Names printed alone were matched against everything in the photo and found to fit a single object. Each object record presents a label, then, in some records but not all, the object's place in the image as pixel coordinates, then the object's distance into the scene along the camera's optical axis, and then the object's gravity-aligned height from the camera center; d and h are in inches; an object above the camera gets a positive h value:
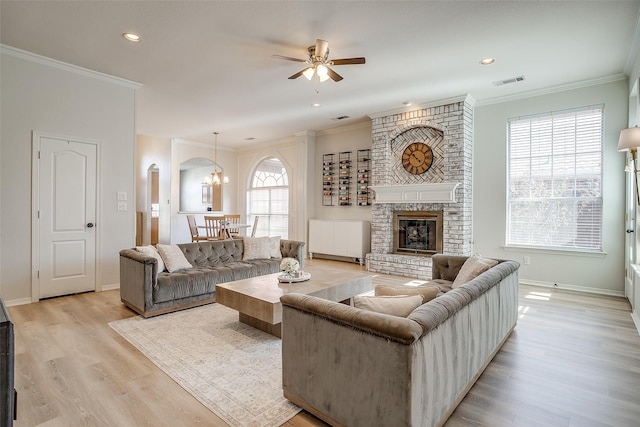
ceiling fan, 130.6 +62.1
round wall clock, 232.1 +39.7
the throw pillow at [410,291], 82.5 -20.9
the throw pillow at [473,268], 109.5 -19.3
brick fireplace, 213.5 +22.6
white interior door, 159.9 -3.9
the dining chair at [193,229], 285.2 -17.2
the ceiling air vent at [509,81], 179.1 +74.8
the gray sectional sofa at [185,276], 135.0 -30.6
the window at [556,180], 184.4 +20.4
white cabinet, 270.4 -23.0
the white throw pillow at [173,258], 153.1 -23.1
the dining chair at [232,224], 281.4 -12.1
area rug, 77.5 -46.6
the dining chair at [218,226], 276.1 -13.7
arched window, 353.4 +13.8
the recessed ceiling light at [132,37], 134.8 +72.4
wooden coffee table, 107.3 -29.6
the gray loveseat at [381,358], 56.5 -29.2
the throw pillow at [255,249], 189.5 -22.6
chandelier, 329.9 +36.4
